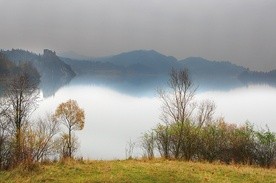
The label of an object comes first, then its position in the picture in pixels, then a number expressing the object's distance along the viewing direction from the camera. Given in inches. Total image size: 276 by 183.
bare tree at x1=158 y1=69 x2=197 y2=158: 1828.2
